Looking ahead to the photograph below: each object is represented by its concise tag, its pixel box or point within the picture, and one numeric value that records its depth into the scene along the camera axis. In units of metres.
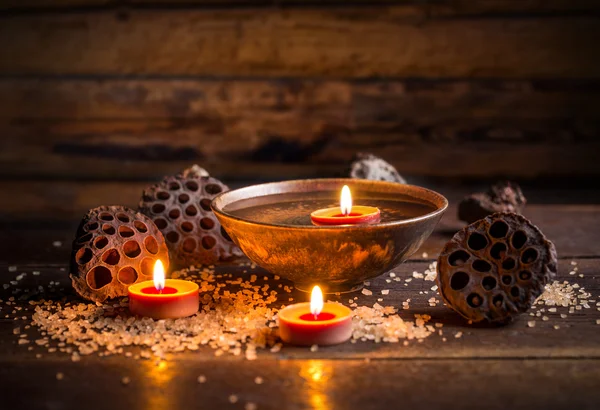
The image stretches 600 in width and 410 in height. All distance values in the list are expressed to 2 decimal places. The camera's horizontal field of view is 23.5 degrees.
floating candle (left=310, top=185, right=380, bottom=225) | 0.83
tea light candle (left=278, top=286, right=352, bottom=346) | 0.78
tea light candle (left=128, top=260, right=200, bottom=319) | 0.82
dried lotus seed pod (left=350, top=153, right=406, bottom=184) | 1.03
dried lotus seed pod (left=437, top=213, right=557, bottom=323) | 0.81
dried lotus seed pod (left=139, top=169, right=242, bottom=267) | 0.94
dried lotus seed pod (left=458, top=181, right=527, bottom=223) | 1.03
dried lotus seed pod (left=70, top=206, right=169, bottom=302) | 0.86
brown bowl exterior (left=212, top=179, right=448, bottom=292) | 0.81
